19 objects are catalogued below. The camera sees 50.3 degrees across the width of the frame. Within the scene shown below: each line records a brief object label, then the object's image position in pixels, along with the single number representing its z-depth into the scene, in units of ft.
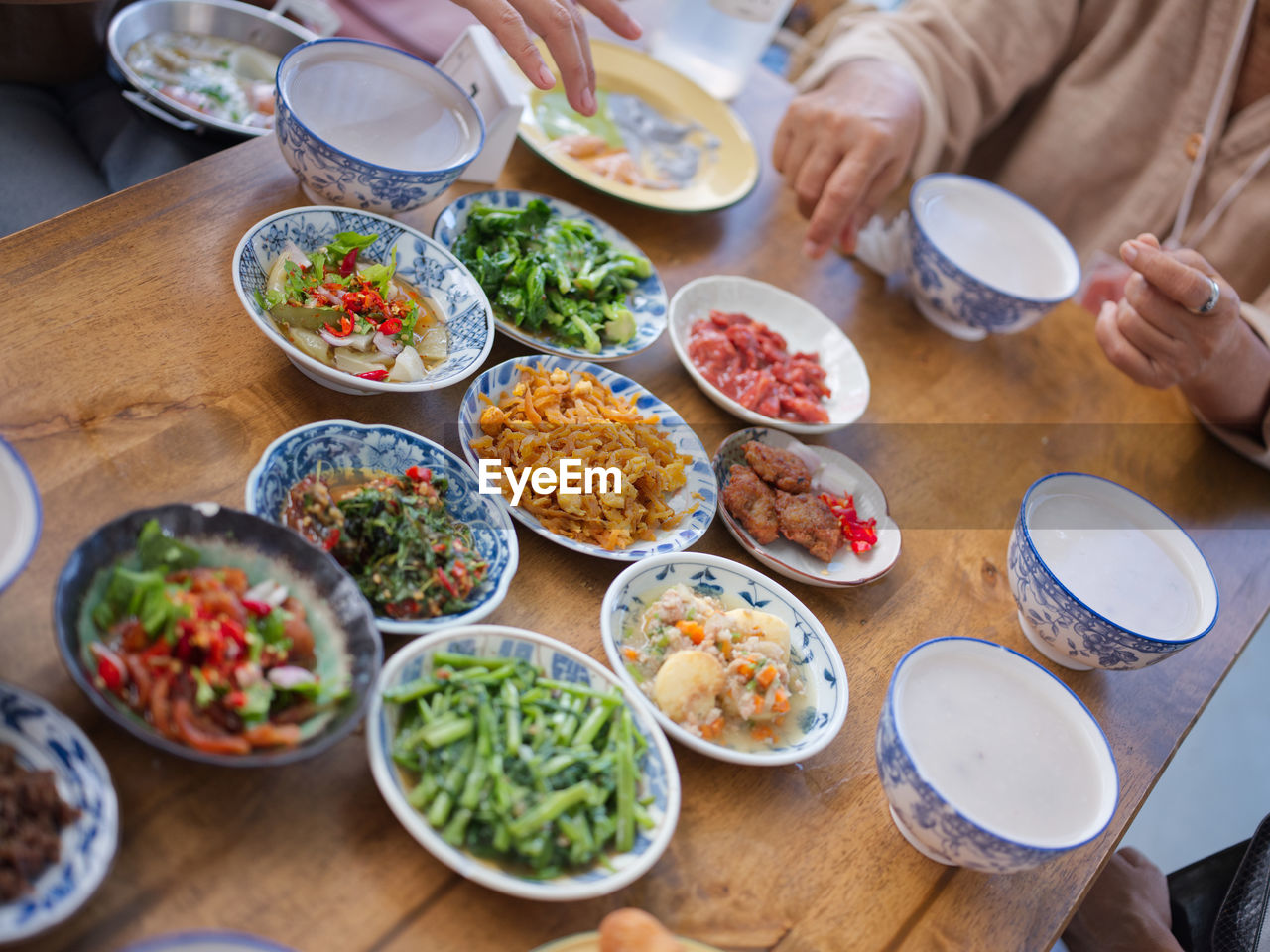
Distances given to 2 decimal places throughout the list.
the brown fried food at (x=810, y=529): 2.31
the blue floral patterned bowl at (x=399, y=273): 2.10
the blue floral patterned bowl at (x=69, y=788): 1.61
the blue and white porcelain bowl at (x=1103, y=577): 2.23
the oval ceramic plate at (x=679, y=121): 2.85
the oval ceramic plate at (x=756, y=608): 1.99
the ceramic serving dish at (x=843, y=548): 2.28
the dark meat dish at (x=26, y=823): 1.60
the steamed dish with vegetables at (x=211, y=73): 2.94
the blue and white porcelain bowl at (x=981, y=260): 2.81
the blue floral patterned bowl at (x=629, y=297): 2.43
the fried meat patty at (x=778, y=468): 2.38
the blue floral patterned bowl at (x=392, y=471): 1.93
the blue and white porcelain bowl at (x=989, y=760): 1.90
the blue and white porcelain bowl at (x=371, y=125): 2.29
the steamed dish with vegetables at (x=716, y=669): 1.99
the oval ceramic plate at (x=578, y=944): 1.73
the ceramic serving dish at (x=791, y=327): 2.61
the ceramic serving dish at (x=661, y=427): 2.16
